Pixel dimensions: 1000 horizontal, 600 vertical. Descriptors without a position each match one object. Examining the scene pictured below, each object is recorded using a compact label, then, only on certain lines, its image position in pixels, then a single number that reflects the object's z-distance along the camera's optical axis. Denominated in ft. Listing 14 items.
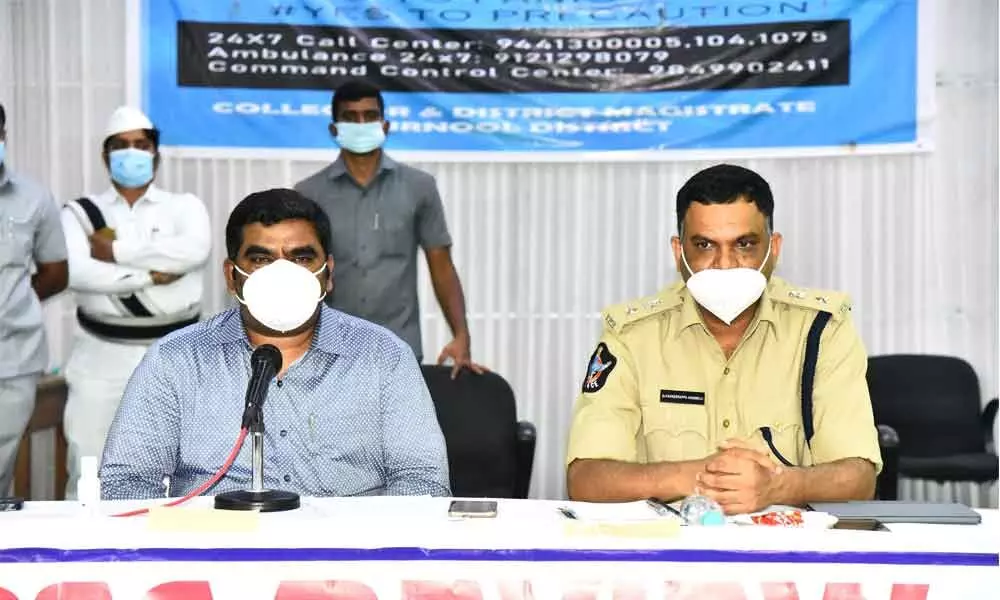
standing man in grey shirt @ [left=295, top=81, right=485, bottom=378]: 14.34
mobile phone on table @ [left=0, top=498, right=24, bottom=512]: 6.99
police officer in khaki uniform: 8.30
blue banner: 16.48
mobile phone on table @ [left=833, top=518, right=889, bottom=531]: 6.47
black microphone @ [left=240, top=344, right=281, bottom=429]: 6.77
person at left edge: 12.94
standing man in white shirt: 14.01
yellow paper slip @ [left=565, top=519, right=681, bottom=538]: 5.98
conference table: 5.81
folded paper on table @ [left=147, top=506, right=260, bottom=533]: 6.04
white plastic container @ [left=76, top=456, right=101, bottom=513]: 6.77
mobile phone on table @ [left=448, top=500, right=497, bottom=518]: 6.54
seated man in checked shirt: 8.13
